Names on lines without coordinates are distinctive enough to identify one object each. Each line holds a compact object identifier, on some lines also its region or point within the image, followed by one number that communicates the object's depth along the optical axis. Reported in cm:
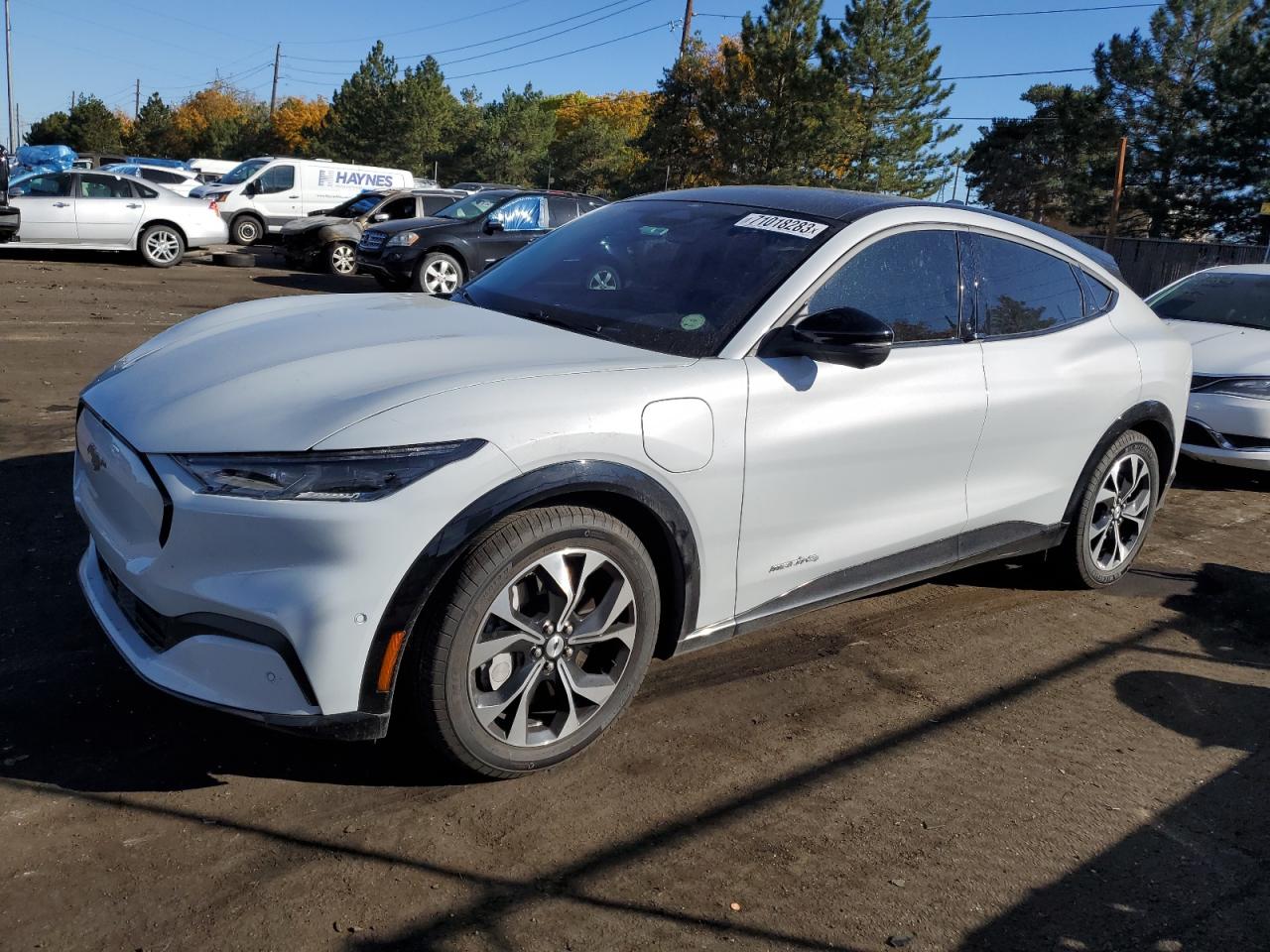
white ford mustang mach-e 267
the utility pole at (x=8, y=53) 5809
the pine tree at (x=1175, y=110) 4044
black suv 1501
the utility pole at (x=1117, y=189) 2647
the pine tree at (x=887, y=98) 4534
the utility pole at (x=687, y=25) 4669
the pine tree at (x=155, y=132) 9412
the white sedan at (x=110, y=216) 1670
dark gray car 1834
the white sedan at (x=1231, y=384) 684
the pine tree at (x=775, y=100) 4516
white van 2286
